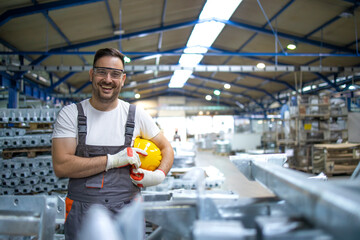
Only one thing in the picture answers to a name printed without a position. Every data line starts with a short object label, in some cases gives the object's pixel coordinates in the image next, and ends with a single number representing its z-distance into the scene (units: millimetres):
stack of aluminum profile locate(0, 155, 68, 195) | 4469
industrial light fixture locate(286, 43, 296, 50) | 9109
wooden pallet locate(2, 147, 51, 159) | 4629
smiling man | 1930
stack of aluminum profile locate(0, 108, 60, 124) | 4586
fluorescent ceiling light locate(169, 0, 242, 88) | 8566
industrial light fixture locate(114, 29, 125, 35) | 8702
